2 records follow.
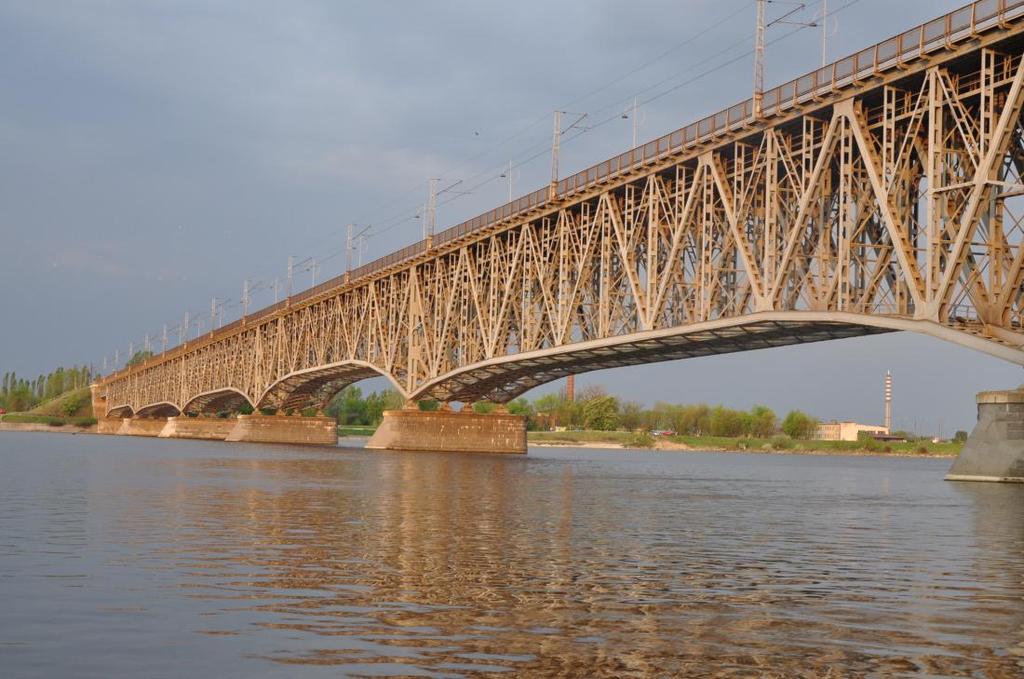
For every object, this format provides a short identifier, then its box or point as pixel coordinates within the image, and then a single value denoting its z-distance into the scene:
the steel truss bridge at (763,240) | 40.91
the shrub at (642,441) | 194.00
